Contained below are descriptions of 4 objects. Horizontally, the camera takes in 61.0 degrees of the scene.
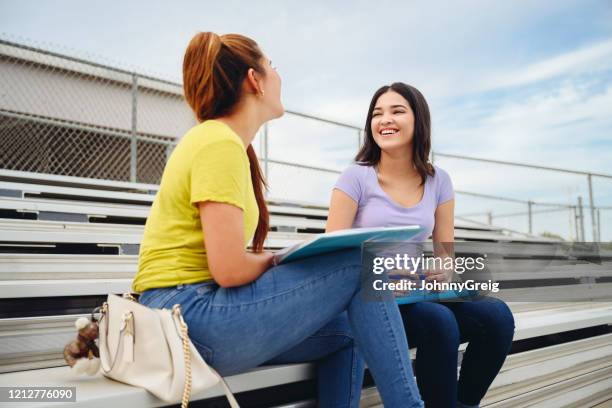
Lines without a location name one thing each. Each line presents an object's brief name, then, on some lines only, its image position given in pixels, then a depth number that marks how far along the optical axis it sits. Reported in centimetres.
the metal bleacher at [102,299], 135
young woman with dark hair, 144
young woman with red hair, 111
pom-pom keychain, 114
